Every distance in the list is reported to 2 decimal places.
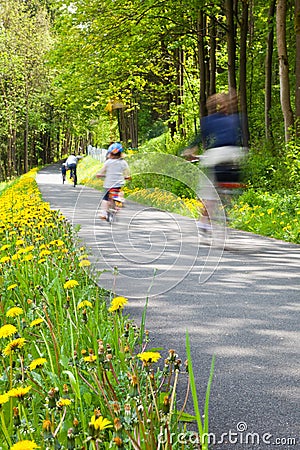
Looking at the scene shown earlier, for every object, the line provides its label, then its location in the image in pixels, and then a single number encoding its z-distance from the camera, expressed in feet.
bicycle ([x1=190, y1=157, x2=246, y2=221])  25.38
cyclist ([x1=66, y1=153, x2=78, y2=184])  88.75
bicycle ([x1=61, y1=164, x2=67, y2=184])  105.95
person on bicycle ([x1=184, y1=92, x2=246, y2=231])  25.13
